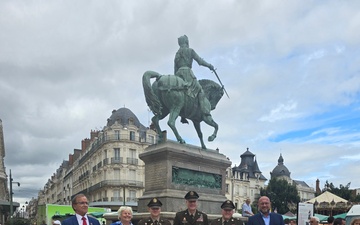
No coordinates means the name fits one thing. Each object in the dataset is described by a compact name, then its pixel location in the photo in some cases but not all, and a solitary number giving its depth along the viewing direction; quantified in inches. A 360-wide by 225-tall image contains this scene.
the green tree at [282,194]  2982.3
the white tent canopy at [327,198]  1285.7
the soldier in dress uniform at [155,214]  289.3
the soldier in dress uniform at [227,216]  294.2
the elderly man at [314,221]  398.3
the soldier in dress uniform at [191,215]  297.7
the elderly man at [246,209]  654.5
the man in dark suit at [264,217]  277.0
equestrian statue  677.9
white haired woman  283.6
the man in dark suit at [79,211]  237.1
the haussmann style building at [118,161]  2477.9
